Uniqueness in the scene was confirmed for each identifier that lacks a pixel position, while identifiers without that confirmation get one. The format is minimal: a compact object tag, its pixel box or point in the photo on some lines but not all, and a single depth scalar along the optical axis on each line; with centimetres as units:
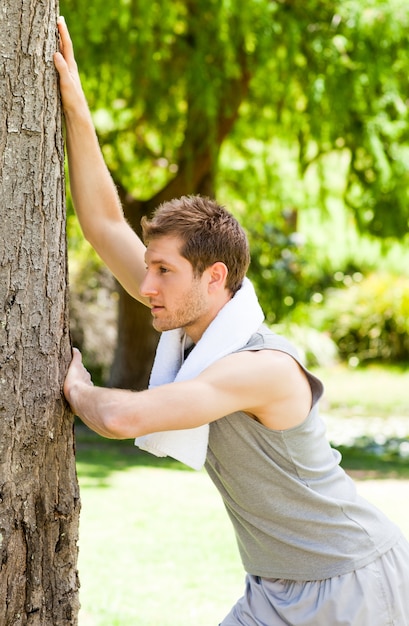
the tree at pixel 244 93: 1621
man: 450
